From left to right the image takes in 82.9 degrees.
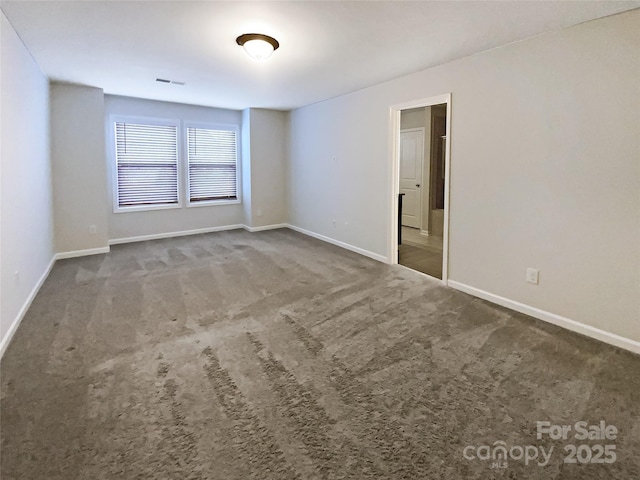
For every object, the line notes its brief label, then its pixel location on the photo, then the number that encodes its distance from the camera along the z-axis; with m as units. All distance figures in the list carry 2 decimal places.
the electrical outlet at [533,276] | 3.22
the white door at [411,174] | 7.68
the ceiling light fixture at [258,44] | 3.06
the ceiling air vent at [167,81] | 4.69
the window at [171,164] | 6.14
